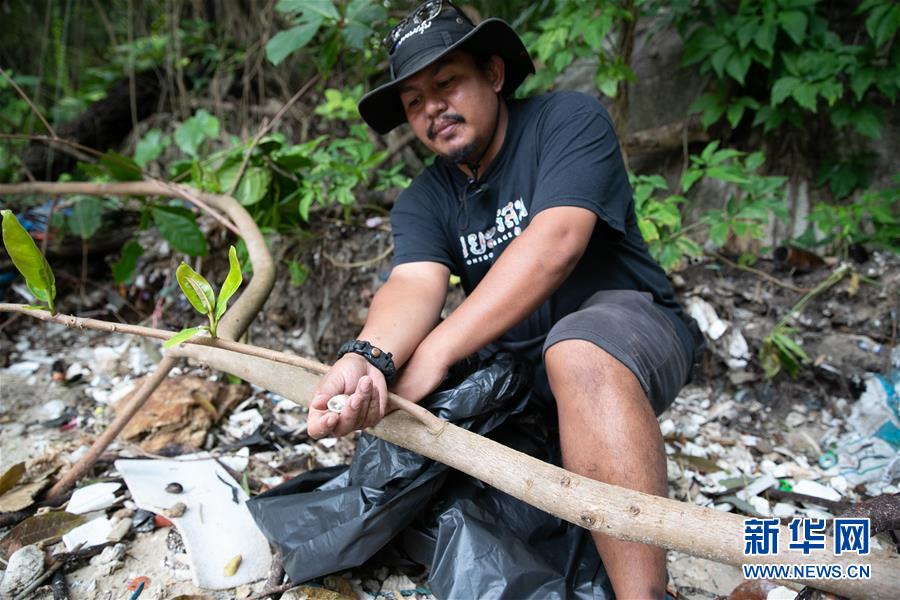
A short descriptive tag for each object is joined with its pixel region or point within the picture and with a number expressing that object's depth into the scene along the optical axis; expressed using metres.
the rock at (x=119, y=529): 1.60
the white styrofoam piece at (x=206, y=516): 1.48
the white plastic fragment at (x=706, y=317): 2.52
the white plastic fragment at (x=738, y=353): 2.47
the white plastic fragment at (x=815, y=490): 1.86
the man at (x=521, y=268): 1.26
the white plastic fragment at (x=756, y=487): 1.86
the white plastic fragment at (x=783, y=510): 1.78
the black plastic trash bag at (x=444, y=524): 1.29
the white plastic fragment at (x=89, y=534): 1.58
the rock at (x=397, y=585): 1.46
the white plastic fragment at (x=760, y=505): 1.79
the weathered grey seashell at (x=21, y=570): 1.41
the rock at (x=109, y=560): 1.51
